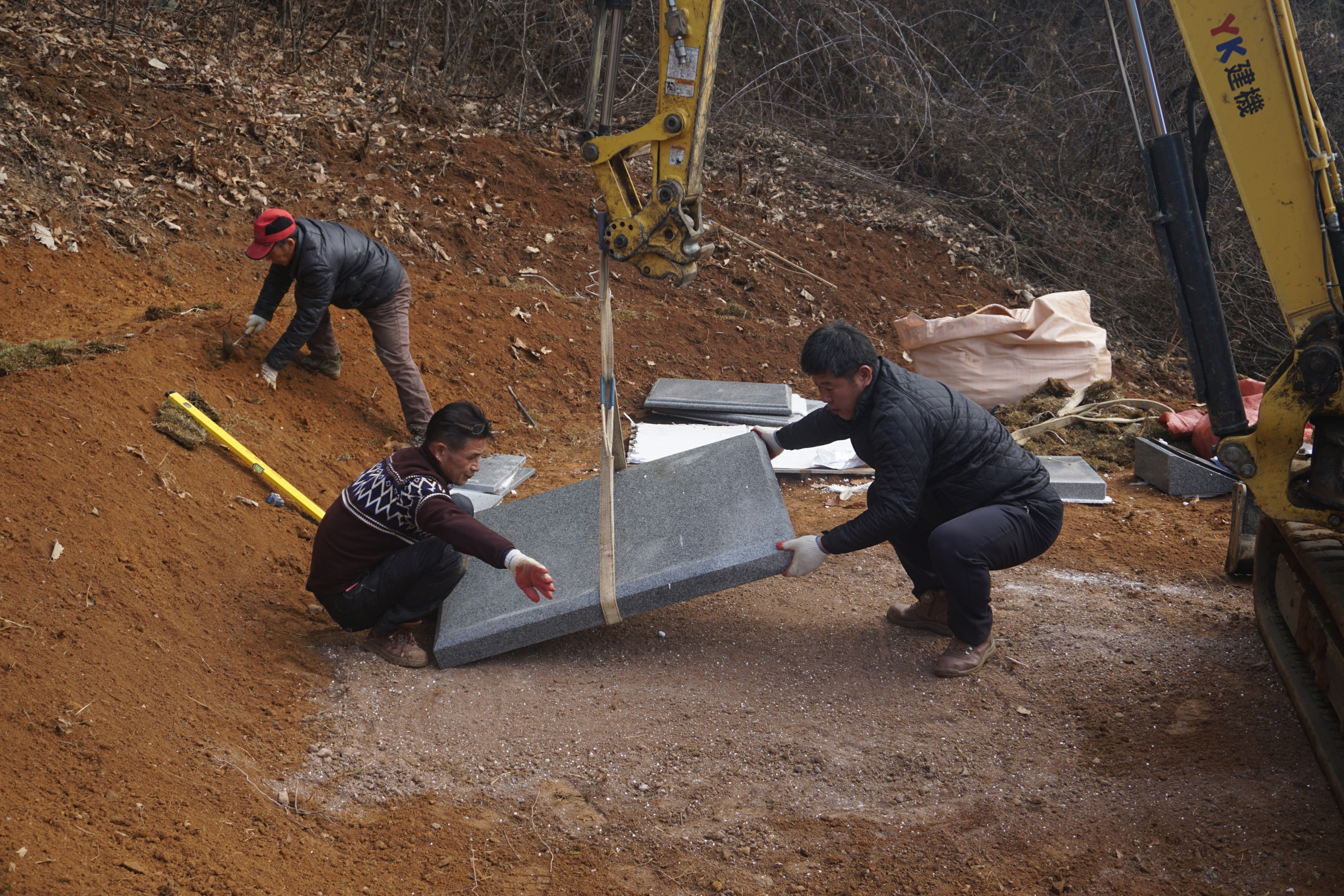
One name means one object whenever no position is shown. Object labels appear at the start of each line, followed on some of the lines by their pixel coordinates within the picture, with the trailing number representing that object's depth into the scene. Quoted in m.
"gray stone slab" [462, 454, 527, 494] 5.61
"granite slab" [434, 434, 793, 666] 3.48
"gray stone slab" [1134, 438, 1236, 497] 5.68
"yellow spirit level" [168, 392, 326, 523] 4.86
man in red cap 5.50
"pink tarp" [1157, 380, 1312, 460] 5.85
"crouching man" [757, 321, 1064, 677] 3.39
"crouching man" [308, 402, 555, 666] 3.41
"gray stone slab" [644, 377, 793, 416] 6.72
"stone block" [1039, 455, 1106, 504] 5.66
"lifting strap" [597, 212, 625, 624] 3.48
